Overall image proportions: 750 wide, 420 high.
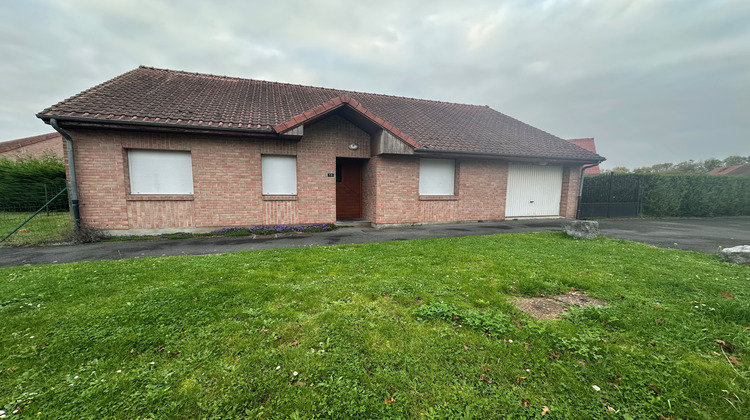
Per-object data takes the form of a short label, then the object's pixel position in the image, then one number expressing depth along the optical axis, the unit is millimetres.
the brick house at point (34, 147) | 22875
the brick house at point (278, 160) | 7707
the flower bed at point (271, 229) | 8406
